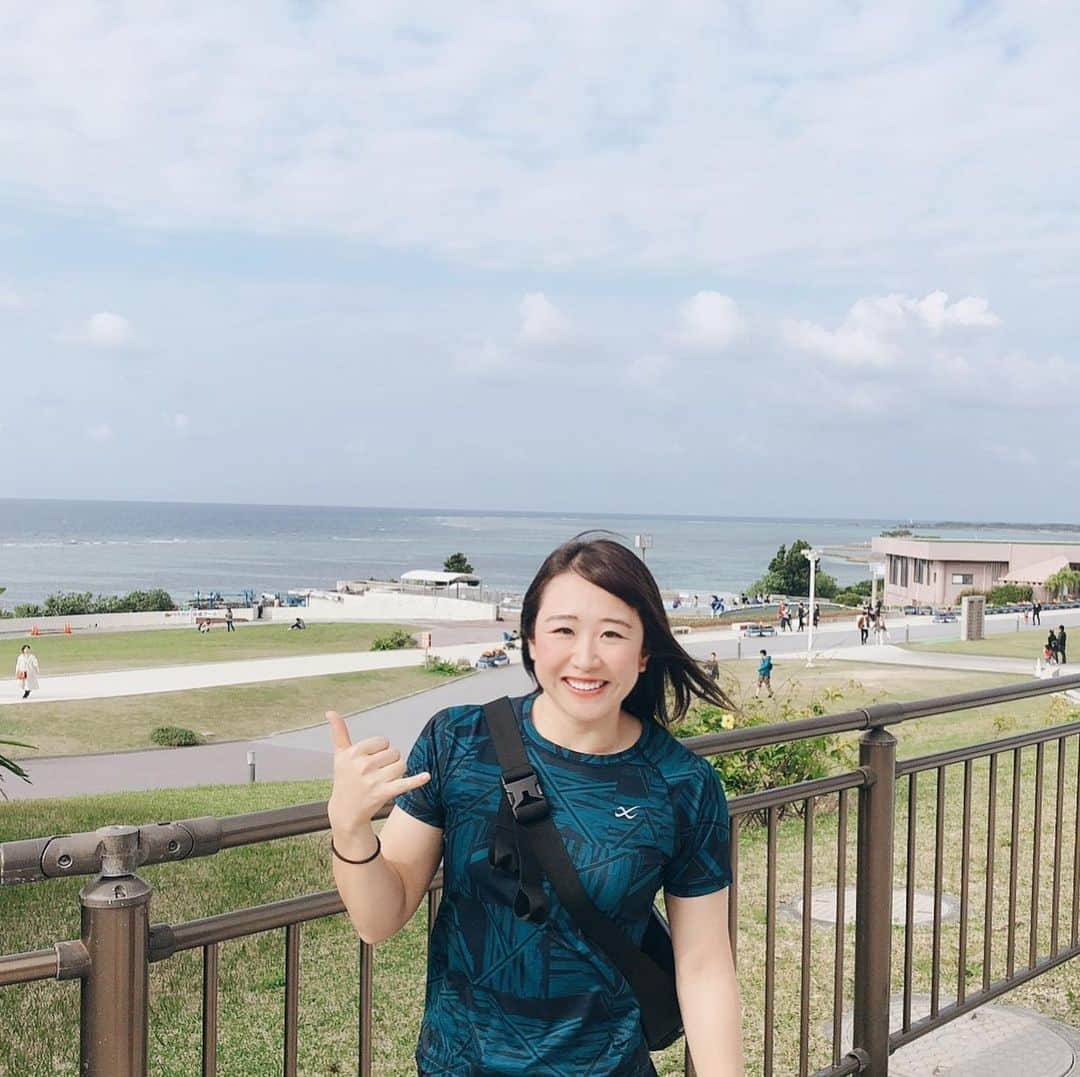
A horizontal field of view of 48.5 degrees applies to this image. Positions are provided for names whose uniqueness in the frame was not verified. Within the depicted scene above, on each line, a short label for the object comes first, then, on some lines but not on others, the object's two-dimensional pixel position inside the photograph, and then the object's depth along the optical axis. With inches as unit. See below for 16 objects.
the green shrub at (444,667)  1555.1
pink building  2632.9
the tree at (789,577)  3560.5
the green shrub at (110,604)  3026.6
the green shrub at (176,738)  1144.8
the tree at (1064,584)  2423.7
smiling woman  62.9
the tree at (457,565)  3712.1
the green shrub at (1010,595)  2413.9
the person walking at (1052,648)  1136.2
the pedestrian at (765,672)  474.9
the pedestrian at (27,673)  1443.2
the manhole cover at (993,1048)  144.4
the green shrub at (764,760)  336.8
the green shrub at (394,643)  1967.3
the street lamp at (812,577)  1416.1
